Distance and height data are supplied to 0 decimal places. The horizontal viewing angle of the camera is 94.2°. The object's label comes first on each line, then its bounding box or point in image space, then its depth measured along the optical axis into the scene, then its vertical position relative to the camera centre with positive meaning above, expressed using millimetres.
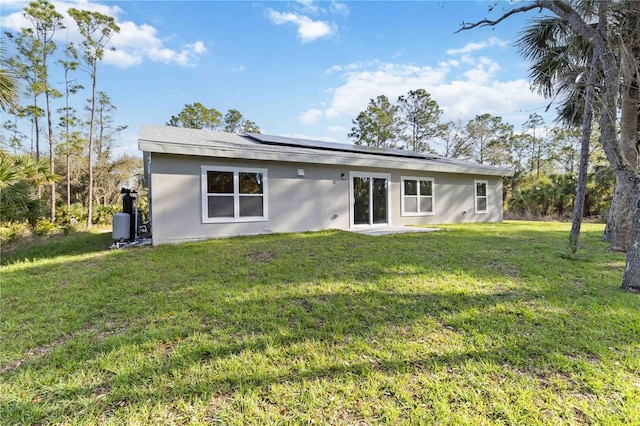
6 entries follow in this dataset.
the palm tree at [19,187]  6014 +560
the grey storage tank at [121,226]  8016 -379
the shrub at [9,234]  9750 -700
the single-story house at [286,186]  7586 +789
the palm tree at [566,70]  4891 +3004
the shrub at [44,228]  10418 -558
